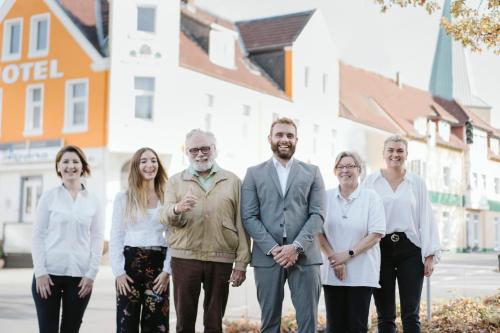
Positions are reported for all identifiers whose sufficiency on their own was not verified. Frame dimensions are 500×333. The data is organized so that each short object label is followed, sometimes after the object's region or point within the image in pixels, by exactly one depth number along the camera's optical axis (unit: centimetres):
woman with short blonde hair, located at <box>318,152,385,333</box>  530
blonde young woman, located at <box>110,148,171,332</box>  501
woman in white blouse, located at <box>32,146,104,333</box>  493
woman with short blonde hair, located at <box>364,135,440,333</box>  570
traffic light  1644
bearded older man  492
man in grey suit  491
